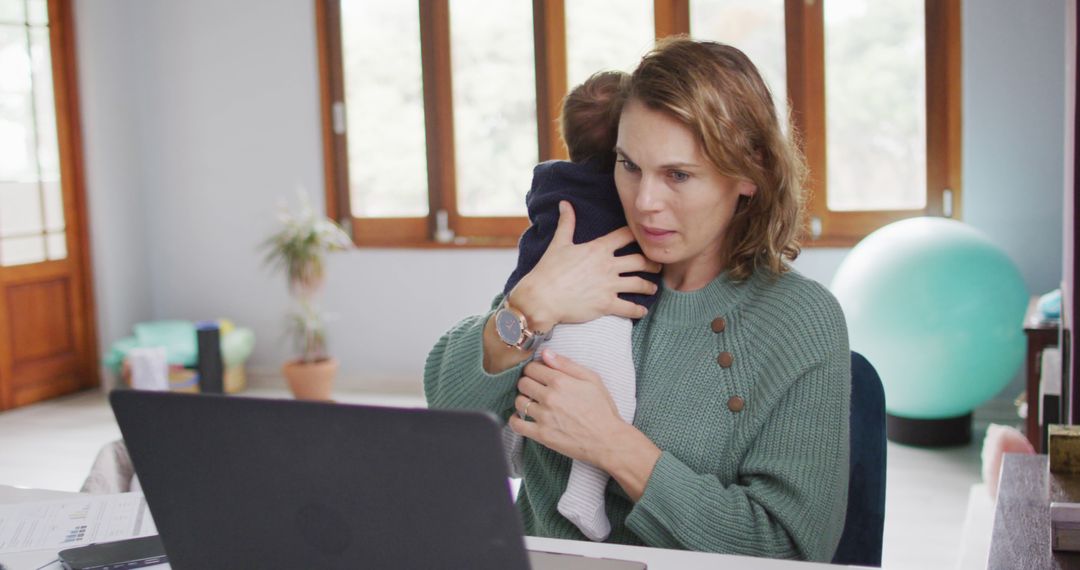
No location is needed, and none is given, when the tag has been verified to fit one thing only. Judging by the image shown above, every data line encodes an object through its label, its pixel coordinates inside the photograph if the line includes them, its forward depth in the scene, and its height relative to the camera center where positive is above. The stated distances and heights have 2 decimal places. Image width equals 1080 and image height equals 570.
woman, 1.46 -0.29
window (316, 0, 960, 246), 4.79 +0.26
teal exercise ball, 4.01 -0.66
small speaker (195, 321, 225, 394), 5.49 -0.93
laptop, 0.82 -0.26
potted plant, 5.38 -0.57
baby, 1.56 -0.11
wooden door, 5.60 -0.21
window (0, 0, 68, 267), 5.59 +0.18
